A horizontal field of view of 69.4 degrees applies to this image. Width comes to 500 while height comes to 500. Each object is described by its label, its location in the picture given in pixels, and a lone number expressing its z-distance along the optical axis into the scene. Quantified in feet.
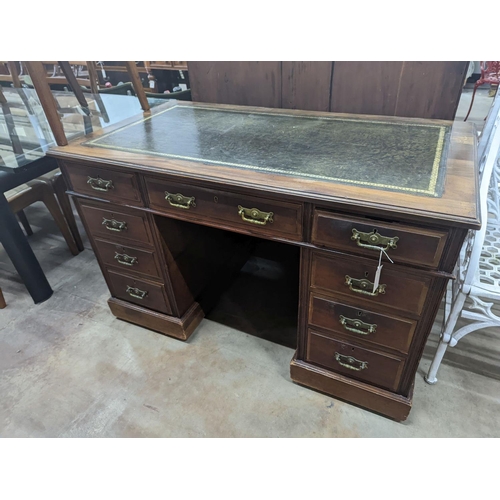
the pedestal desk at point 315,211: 3.00
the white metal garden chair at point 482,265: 3.66
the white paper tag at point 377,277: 3.10
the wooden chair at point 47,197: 6.31
